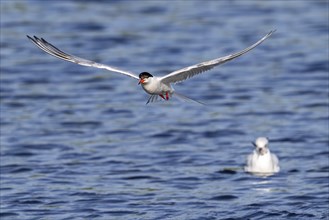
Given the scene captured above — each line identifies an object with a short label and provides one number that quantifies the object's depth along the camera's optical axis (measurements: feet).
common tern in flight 42.99
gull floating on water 60.54
